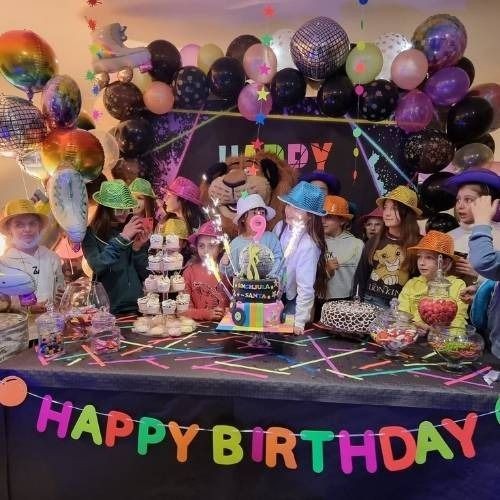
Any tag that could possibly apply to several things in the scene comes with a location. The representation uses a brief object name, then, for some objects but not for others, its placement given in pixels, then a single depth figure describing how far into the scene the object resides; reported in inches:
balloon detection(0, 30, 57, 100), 111.2
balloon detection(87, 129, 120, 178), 134.5
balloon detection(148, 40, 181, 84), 134.3
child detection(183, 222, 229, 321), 102.4
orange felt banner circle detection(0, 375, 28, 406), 75.4
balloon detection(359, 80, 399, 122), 124.2
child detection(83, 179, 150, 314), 103.3
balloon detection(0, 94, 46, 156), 106.7
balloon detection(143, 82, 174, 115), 135.2
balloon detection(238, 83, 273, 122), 130.6
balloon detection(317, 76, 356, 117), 125.3
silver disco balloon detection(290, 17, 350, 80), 120.6
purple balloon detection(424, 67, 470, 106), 121.9
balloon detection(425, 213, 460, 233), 126.7
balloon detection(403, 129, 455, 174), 124.8
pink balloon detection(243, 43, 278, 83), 127.0
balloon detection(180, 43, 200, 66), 138.0
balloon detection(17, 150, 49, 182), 116.3
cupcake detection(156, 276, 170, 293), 89.0
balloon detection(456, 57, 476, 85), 128.2
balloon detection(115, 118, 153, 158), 138.5
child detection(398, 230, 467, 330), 95.5
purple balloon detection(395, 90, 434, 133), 124.5
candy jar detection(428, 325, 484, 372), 74.0
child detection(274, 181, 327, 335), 92.0
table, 69.1
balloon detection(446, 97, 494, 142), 122.0
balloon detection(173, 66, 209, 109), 131.9
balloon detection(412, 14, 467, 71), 120.9
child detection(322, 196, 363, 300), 119.1
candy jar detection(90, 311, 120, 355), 83.1
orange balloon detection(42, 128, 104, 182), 113.0
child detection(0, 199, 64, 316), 103.5
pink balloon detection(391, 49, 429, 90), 121.1
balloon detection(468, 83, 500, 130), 125.4
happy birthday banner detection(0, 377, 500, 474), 68.6
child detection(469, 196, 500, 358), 71.9
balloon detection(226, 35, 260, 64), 133.8
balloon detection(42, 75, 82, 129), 111.0
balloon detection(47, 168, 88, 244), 97.6
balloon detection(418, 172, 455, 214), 126.3
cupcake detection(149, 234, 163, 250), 89.1
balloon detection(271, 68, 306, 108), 127.7
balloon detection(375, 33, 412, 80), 129.6
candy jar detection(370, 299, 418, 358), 78.7
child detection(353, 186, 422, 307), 108.0
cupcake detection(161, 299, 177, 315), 88.9
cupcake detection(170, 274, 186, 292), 89.7
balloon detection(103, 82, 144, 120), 137.1
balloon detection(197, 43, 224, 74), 135.2
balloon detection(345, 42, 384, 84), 122.8
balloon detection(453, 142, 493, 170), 124.6
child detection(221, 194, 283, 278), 93.7
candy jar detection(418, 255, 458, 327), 82.8
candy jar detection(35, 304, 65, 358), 80.8
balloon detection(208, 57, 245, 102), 128.6
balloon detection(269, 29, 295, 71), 135.5
